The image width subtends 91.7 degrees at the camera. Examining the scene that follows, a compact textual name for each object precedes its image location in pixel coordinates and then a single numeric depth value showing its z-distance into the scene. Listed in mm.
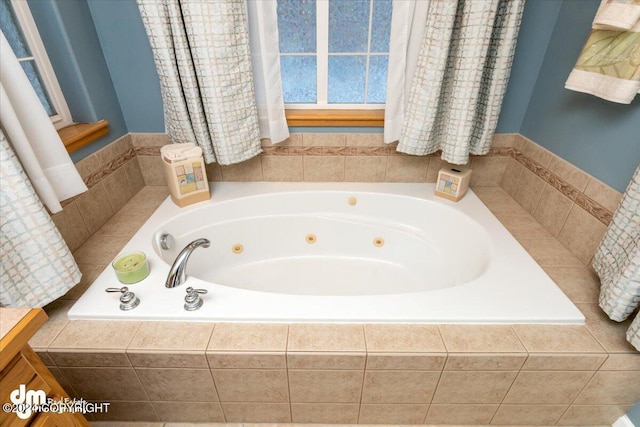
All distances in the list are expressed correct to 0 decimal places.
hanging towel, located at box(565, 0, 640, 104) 960
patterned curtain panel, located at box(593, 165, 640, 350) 894
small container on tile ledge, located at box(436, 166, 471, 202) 1644
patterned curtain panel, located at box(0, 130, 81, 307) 835
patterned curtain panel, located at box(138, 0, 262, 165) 1279
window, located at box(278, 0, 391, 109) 1553
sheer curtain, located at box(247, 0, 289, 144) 1400
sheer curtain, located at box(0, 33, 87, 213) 843
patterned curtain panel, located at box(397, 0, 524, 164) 1282
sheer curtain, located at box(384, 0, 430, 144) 1366
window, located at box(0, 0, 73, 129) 1235
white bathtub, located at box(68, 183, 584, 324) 1149
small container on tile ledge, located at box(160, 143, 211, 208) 1490
